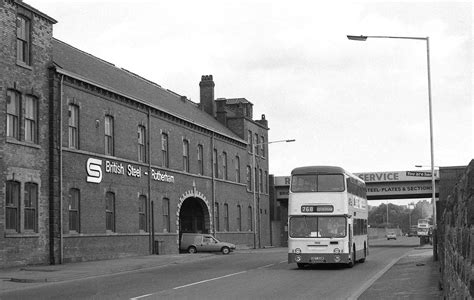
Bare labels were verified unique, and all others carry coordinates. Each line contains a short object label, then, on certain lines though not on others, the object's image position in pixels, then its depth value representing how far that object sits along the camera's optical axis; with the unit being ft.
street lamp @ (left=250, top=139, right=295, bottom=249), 204.95
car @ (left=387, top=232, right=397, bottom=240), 331.71
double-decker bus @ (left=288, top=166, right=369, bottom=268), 86.28
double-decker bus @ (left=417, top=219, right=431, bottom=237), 342.64
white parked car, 154.30
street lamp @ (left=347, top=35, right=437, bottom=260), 101.87
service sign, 239.71
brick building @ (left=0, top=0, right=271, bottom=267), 94.68
